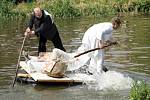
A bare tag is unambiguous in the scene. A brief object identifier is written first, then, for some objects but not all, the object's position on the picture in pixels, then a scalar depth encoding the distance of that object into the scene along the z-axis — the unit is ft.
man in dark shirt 47.88
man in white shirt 44.83
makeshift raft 44.24
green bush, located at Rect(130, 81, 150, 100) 32.09
